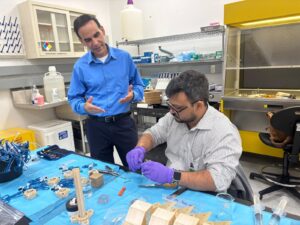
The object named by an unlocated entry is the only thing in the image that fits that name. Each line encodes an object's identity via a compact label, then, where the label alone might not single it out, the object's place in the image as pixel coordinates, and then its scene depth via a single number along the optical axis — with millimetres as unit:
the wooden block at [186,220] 617
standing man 1652
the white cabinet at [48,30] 2771
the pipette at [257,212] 748
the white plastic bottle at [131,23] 3277
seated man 973
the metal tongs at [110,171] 1148
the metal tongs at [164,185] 1008
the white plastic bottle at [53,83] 3035
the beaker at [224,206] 802
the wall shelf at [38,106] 2727
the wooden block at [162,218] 635
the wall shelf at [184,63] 2776
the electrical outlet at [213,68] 3047
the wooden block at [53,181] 1096
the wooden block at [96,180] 1045
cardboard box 2996
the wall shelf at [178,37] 2749
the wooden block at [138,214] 676
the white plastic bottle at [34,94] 2832
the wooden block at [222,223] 693
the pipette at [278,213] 732
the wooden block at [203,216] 684
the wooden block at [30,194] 1004
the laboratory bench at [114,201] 811
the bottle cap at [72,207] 840
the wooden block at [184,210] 690
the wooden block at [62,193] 999
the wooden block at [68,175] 1139
